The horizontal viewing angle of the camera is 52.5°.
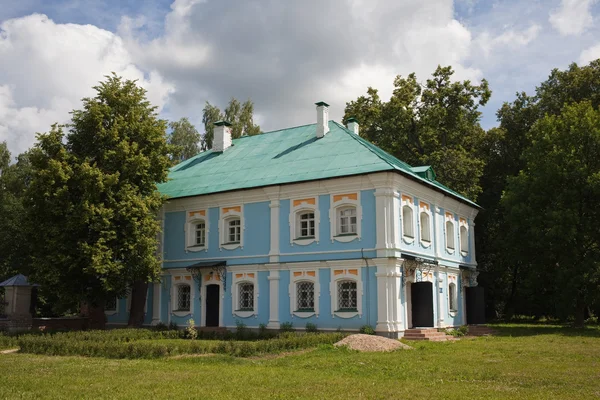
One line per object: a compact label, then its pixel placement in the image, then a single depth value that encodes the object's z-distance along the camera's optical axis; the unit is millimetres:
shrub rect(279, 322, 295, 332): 21484
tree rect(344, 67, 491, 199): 33062
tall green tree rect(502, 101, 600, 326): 24562
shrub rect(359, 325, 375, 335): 19875
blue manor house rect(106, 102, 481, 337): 20734
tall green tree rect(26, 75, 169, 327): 21094
